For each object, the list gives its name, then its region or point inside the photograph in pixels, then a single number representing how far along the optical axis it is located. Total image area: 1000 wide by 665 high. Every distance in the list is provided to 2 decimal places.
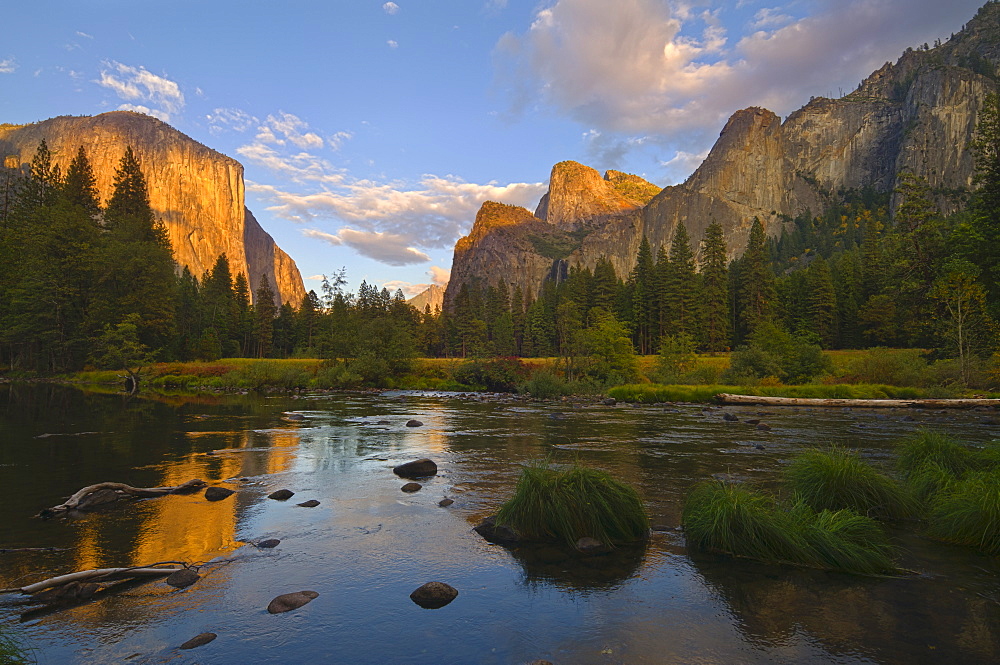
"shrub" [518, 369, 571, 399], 43.72
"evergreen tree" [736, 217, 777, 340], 85.31
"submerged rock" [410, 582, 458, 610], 6.86
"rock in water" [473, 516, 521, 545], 9.25
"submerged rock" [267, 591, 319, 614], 6.52
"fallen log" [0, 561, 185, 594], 6.33
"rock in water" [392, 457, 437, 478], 14.54
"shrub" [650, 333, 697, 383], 48.13
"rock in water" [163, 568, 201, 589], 7.16
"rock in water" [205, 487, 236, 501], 11.60
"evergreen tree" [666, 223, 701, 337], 86.44
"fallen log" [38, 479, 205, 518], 10.04
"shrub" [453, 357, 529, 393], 51.22
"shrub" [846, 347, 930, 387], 39.19
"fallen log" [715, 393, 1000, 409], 30.39
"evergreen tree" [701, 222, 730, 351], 85.50
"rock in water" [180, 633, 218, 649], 5.55
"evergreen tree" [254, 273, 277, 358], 104.31
